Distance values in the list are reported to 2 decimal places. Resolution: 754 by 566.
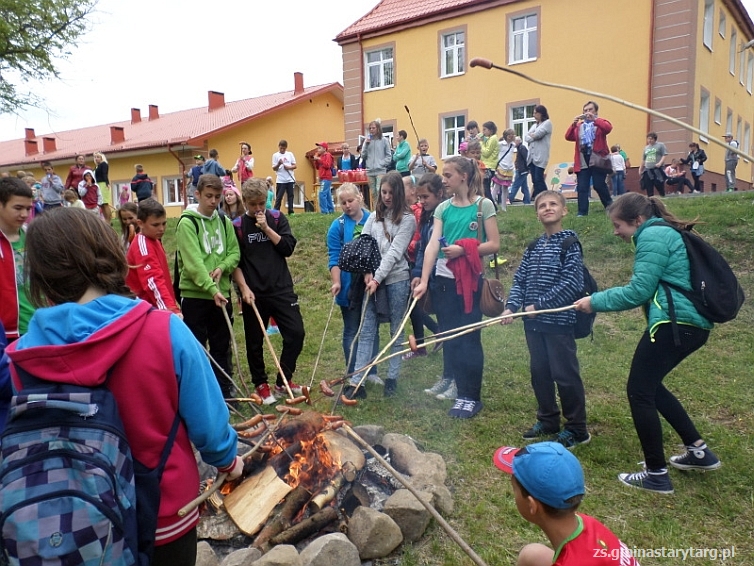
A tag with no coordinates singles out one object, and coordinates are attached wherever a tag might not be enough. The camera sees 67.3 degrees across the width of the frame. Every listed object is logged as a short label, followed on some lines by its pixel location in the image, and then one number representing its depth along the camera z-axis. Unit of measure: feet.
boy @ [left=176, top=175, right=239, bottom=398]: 15.64
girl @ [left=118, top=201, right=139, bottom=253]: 17.54
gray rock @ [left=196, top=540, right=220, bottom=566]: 9.24
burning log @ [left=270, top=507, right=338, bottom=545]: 10.08
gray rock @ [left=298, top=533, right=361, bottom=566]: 9.00
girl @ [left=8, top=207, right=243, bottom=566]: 5.20
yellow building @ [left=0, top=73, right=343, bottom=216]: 88.38
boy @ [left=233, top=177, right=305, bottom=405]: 16.80
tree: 48.80
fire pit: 9.98
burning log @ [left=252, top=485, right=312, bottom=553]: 10.23
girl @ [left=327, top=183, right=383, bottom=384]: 17.89
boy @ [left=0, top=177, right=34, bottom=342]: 11.05
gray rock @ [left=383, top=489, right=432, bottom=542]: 10.30
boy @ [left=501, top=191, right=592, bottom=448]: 13.57
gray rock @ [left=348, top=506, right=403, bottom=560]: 9.91
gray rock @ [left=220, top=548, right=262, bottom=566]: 9.16
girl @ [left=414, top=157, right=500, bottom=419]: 15.46
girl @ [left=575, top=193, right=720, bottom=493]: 11.27
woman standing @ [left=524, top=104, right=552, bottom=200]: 34.58
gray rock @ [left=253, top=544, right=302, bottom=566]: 8.98
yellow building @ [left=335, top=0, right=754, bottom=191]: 52.65
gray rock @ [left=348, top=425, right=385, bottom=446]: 13.33
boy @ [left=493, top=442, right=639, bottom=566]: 6.15
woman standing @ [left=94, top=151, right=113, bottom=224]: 48.24
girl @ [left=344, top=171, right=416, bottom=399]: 16.65
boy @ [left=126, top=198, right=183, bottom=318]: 15.31
